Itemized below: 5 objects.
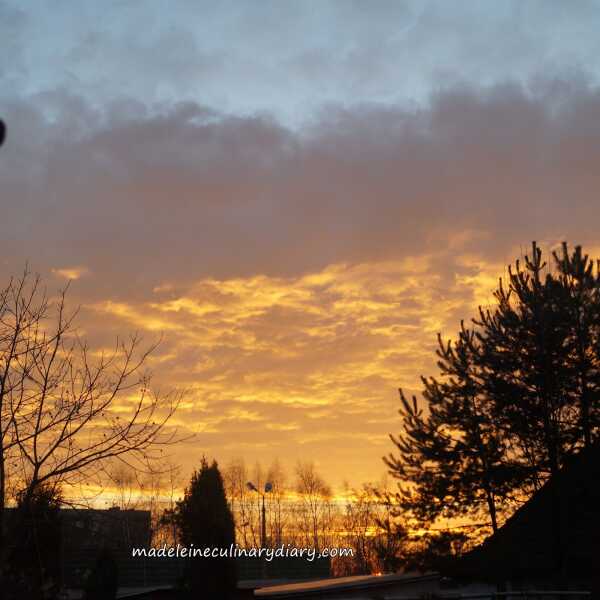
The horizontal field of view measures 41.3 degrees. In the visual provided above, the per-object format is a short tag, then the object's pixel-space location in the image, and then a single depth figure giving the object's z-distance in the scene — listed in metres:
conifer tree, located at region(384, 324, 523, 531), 26.39
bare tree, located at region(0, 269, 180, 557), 12.41
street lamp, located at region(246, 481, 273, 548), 47.95
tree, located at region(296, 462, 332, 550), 95.94
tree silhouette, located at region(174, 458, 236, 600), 34.62
